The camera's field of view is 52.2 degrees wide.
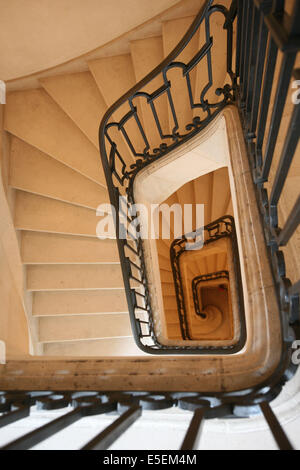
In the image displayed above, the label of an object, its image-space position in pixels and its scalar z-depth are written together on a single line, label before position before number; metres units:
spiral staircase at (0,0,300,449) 1.15
